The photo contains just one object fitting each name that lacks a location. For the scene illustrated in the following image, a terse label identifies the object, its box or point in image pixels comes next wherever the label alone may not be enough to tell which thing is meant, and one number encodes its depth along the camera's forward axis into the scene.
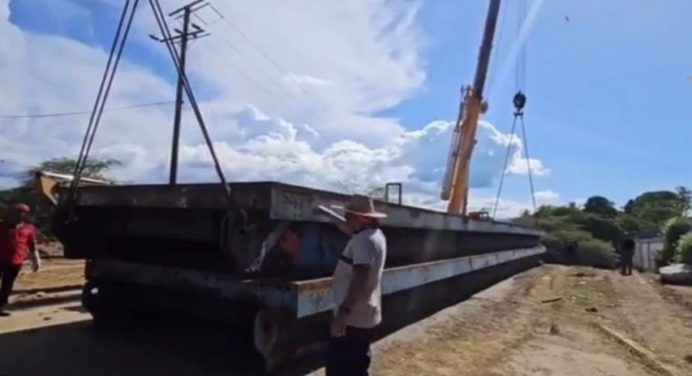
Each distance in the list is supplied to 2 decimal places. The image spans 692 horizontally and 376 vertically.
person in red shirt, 6.88
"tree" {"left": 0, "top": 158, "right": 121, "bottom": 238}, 17.18
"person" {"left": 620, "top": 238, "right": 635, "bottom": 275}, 20.19
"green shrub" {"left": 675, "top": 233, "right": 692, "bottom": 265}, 16.52
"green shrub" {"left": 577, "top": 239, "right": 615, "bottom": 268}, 26.09
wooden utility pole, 21.98
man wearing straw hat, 3.35
